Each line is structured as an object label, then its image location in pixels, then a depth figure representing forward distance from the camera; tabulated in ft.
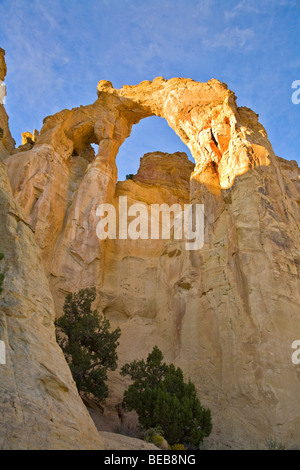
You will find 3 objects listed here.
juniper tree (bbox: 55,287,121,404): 42.70
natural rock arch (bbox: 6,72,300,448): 43.01
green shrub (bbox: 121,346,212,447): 34.68
